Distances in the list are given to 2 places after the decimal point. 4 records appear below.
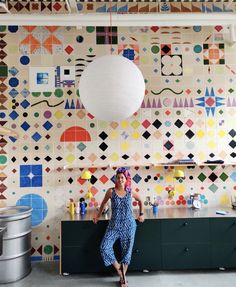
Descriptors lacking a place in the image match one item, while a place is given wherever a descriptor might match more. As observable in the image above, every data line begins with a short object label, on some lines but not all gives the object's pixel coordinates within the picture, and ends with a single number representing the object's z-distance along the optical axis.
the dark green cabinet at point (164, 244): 3.38
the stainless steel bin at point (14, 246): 3.27
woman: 3.19
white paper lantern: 2.09
